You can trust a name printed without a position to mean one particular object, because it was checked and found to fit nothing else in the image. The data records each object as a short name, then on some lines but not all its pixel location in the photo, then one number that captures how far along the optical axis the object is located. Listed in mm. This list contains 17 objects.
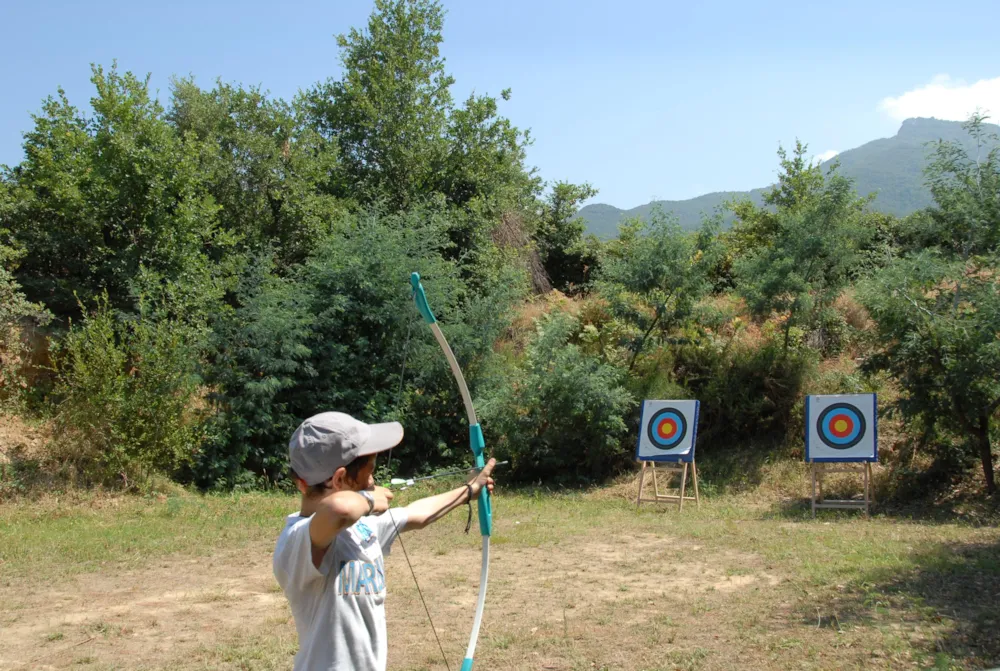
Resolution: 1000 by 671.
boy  1940
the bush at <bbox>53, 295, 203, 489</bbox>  9305
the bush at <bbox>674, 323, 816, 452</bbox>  11391
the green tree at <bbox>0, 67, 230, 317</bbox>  10758
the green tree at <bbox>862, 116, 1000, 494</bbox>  8312
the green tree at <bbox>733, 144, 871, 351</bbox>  10906
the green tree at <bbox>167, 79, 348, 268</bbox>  13406
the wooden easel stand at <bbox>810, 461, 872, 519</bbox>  8648
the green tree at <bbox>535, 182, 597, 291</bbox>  19875
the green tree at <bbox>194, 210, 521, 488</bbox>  10312
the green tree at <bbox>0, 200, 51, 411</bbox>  9828
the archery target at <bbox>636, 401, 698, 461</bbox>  9891
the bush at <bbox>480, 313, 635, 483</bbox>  10555
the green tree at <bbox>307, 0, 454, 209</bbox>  15000
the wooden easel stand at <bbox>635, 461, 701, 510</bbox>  9381
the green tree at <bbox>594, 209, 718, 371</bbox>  11328
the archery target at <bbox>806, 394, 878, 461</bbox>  9141
